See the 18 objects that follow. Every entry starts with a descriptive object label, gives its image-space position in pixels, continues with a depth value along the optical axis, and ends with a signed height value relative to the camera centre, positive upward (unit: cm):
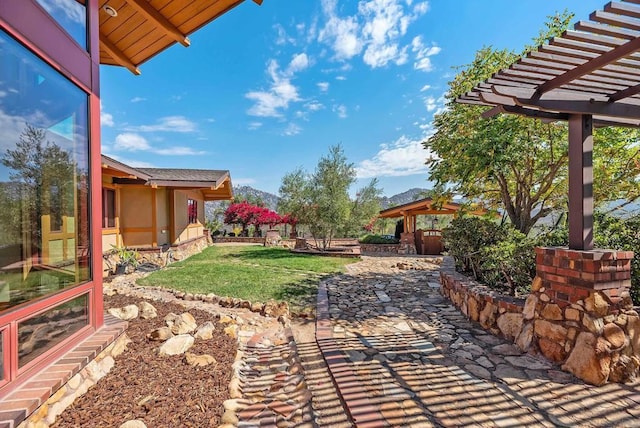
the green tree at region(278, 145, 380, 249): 1303 +68
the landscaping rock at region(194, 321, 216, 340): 357 -156
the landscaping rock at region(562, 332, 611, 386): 265 -149
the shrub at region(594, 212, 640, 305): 328 -35
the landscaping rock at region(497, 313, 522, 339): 350 -148
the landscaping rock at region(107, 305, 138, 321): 386 -140
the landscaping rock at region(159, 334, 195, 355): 306 -151
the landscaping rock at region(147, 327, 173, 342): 330 -146
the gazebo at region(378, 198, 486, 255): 1458 -119
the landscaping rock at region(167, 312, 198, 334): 360 -150
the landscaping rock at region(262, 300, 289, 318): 476 -169
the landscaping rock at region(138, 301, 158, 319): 401 -145
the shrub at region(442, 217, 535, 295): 404 -70
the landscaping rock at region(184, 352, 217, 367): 291 -158
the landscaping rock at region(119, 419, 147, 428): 196 -150
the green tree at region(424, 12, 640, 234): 509 +107
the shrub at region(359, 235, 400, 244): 1742 -182
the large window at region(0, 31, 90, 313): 212 +32
